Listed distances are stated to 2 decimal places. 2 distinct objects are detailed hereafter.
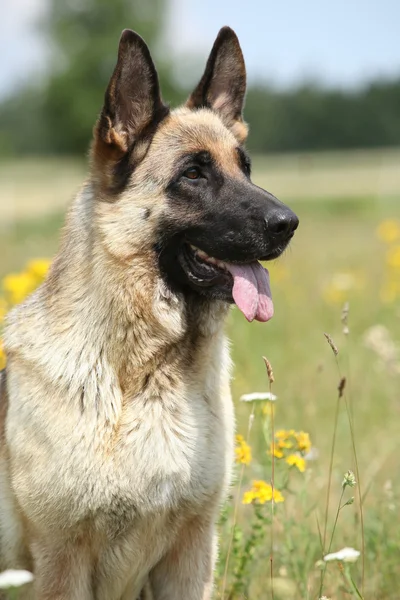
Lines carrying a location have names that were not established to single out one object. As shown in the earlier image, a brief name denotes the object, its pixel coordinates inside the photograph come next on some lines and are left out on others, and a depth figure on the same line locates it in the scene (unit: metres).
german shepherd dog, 2.63
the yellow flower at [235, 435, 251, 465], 3.04
